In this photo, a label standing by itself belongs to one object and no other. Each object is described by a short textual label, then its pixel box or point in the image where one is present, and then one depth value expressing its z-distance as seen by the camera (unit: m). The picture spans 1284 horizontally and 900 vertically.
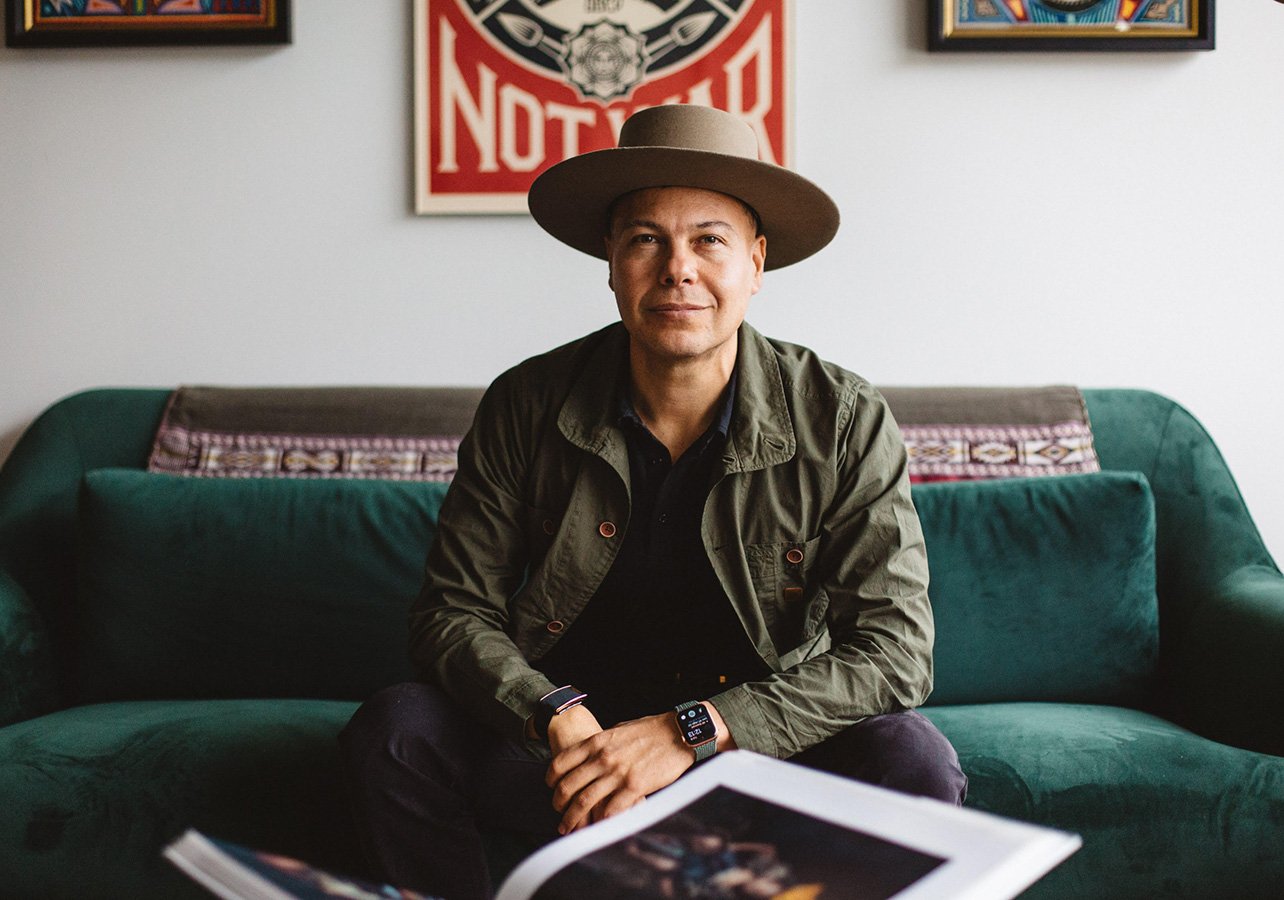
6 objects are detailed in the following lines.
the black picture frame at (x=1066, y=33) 2.27
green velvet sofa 1.45
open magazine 0.70
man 1.37
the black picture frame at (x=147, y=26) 2.34
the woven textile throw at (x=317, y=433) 2.13
